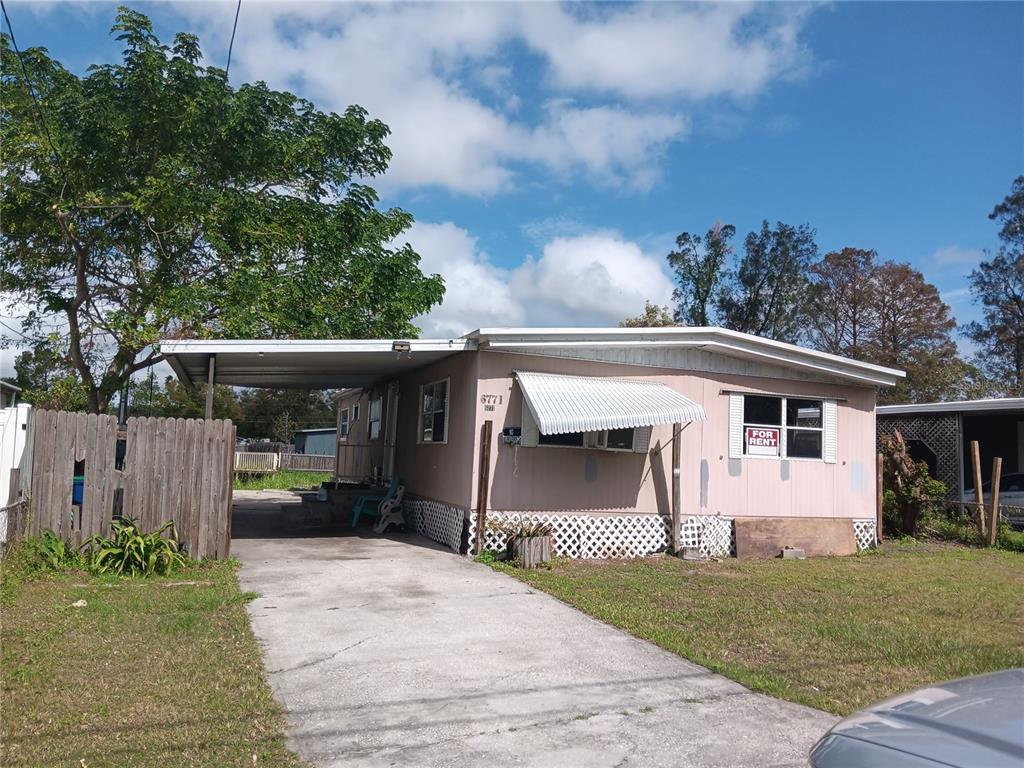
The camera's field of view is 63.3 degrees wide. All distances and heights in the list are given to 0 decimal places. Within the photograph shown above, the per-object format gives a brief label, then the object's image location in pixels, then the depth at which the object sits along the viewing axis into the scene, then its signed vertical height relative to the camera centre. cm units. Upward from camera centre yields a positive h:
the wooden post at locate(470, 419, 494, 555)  1184 -72
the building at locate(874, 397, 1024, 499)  1803 +73
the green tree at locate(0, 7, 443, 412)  1753 +488
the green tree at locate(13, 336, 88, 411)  1877 +104
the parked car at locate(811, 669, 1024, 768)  241 -85
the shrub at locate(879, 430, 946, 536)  1593 -53
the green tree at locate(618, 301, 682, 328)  3831 +612
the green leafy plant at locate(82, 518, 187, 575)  958 -145
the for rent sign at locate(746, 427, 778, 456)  1366 +21
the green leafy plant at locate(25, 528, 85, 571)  930 -146
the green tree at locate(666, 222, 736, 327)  4138 +908
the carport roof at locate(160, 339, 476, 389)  1128 +121
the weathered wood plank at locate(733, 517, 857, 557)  1330 -131
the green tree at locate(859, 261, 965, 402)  3909 +671
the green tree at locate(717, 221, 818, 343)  4066 +840
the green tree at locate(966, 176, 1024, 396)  3834 +750
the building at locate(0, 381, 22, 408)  1966 +75
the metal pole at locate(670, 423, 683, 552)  1272 -44
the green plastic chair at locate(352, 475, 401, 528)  1538 -125
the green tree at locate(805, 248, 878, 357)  4059 +762
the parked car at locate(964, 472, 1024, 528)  1725 -69
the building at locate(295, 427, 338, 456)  3731 -26
